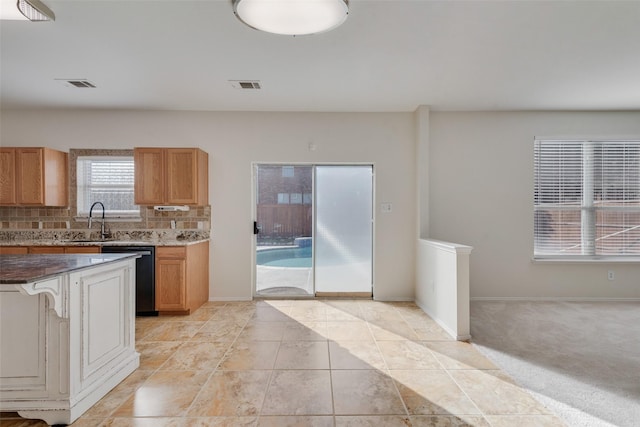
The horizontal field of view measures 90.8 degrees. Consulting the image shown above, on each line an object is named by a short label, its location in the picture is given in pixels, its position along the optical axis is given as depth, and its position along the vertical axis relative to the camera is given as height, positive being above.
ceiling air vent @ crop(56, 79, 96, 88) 3.40 +1.42
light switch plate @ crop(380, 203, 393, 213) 4.47 +0.07
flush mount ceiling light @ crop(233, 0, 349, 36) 1.86 +1.23
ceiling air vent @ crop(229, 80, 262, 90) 3.45 +1.43
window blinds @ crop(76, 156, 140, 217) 4.42 +0.36
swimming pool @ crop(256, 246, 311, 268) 4.64 -0.67
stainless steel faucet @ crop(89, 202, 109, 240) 4.32 -0.23
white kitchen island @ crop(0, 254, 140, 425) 1.85 -0.79
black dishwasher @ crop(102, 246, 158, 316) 3.76 -0.77
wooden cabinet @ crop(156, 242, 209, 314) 3.78 -0.81
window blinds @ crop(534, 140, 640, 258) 4.50 +0.20
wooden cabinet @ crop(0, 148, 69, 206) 4.00 +0.45
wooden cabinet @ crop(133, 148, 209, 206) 4.05 +0.46
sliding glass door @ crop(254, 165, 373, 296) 4.59 -0.10
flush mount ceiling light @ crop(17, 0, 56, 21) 2.05 +1.36
